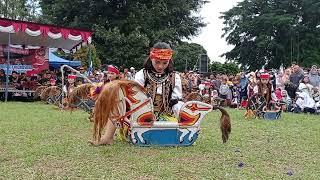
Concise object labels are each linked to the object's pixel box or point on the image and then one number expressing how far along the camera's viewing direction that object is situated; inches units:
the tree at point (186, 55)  1327.5
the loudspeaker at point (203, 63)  989.8
